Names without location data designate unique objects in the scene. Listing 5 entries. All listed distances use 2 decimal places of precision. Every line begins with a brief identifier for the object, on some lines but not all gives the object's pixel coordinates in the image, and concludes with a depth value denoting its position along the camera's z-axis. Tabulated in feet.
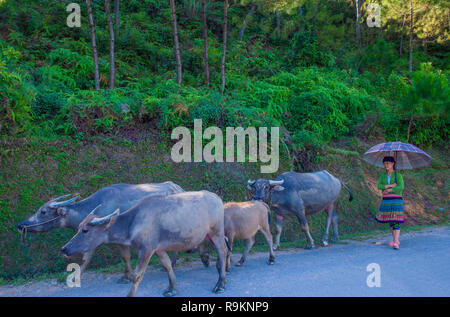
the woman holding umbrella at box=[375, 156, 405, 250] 29.14
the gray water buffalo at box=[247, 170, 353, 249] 29.72
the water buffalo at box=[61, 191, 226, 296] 18.53
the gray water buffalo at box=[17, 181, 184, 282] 22.86
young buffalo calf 24.61
